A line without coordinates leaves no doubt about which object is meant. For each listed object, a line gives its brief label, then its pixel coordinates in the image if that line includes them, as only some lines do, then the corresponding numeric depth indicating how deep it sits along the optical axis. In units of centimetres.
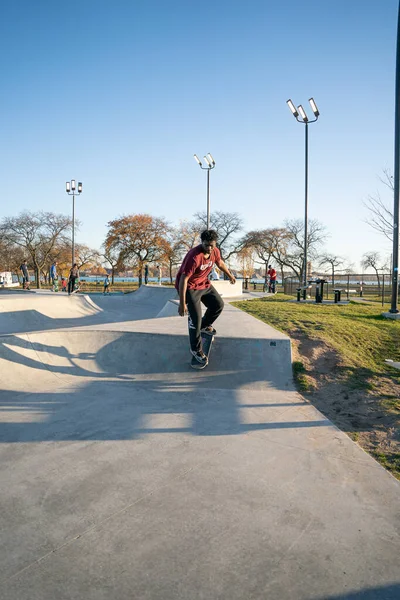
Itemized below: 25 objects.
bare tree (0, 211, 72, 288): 4344
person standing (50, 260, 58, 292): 2570
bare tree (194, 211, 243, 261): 5128
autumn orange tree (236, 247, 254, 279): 5147
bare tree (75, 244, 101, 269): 6242
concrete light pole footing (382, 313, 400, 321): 1046
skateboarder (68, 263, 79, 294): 2246
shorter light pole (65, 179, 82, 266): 3281
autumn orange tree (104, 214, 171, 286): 4684
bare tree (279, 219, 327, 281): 5112
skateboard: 578
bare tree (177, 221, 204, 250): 5023
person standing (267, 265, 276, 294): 2438
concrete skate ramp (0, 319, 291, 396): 554
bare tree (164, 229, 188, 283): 4756
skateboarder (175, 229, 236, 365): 528
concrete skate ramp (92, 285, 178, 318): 1977
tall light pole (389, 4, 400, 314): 1023
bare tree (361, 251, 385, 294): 6562
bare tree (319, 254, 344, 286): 5677
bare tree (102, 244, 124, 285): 4747
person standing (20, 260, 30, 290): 2847
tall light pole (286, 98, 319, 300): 1623
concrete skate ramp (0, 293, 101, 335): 1232
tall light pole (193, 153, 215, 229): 2391
